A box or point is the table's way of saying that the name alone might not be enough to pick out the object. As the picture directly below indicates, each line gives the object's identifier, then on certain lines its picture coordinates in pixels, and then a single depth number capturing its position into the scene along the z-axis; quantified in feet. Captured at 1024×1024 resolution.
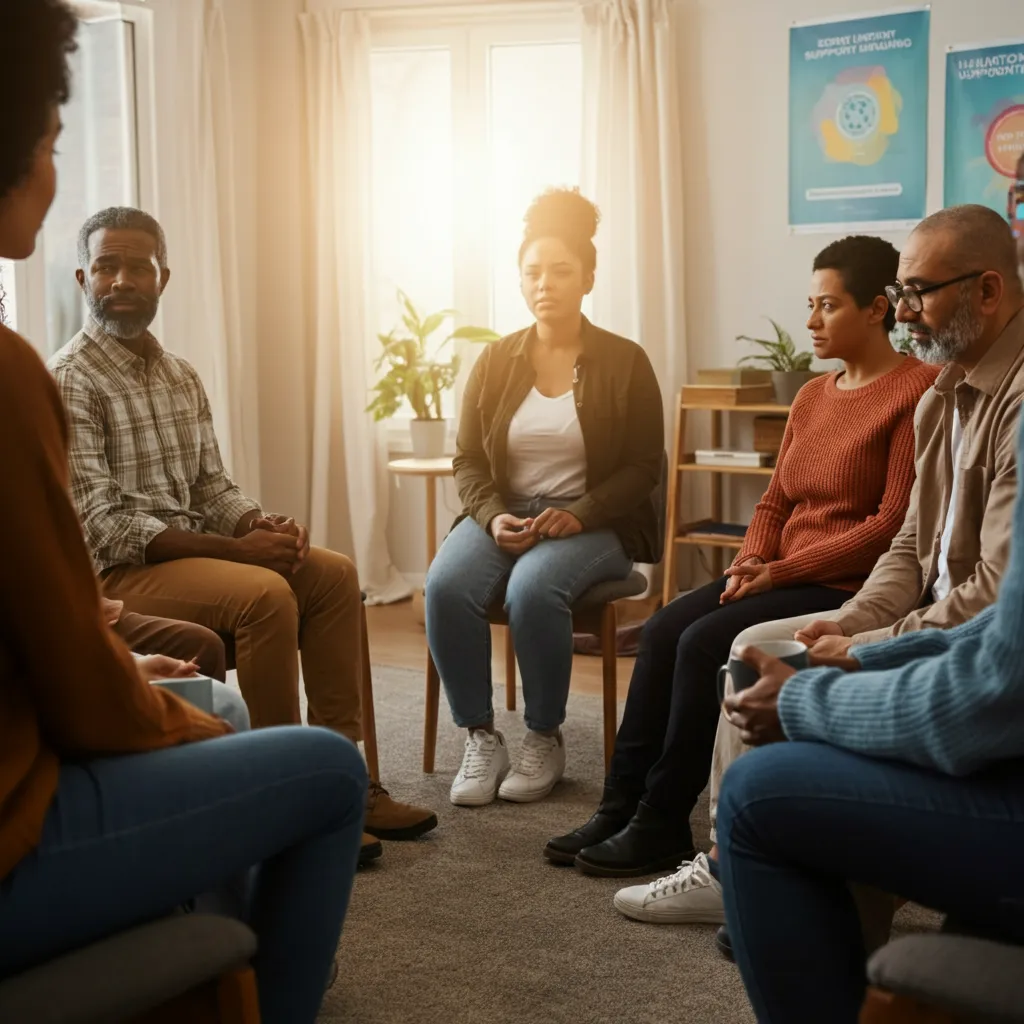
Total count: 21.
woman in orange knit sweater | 7.80
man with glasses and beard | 6.60
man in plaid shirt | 8.14
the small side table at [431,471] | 14.94
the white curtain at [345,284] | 16.65
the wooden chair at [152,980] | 3.67
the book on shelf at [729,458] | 14.76
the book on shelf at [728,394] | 14.69
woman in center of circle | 9.29
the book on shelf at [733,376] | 14.74
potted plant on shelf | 14.61
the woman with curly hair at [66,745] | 3.74
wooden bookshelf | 14.71
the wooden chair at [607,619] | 9.40
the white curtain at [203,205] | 15.06
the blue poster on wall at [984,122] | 14.20
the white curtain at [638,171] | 15.49
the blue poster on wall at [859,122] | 14.69
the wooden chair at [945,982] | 3.65
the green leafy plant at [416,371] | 15.99
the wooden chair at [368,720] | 9.11
